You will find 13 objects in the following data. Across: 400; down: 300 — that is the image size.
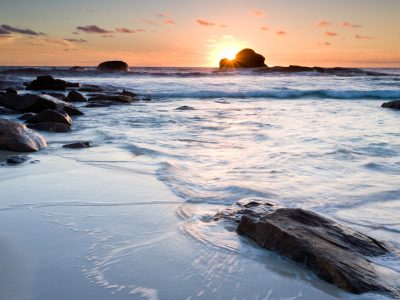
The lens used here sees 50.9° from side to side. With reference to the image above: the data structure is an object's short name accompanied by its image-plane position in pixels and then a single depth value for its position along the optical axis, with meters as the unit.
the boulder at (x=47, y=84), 18.83
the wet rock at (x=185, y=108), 12.46
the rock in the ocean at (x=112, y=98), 14.14
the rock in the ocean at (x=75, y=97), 14.63
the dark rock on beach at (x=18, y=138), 5.47
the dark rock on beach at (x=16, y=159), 4.67
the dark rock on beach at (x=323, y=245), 2.14
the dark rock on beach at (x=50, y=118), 8.08
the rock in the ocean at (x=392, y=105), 12.51
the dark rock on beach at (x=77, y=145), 5.80
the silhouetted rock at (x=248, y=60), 57.84
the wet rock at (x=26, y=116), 9.17
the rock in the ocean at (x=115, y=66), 47.42
